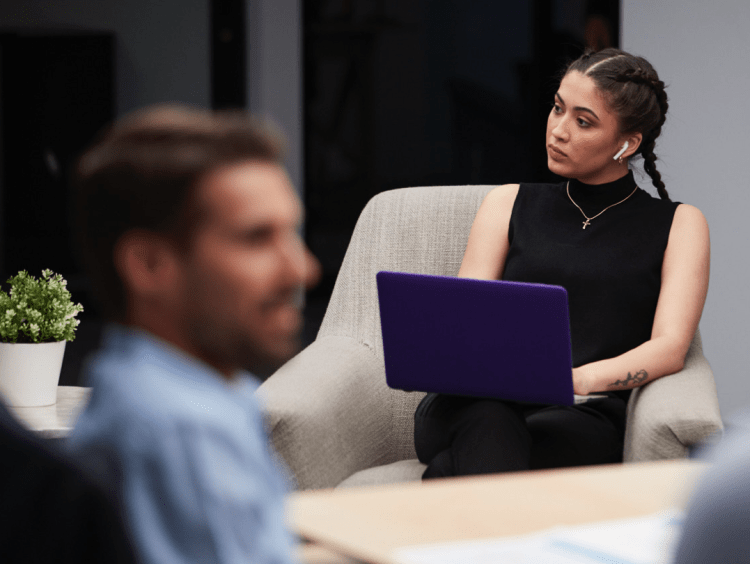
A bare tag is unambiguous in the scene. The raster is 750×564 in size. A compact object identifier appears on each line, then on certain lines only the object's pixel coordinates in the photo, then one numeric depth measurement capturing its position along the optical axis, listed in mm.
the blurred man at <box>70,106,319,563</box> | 1889
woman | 3865
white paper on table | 2905
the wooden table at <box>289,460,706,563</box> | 2988
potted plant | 3899
